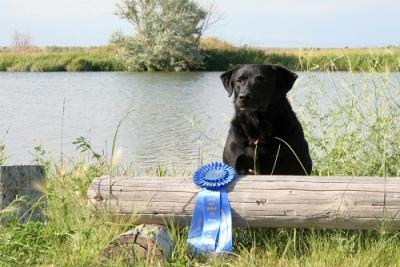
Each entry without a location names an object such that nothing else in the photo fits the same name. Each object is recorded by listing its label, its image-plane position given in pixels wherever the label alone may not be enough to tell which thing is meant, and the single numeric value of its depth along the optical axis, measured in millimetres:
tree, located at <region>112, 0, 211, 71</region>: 41875
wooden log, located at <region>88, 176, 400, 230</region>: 3871
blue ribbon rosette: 3969
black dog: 5078
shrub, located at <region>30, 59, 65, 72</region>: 40625
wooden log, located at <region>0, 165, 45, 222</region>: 4355
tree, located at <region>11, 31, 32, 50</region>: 52062
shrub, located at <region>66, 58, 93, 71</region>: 41125
